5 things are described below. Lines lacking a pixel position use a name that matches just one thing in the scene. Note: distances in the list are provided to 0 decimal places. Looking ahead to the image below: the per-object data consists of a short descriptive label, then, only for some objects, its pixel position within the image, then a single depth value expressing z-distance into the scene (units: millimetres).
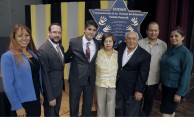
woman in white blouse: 2355
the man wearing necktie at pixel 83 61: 2355
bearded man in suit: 2111
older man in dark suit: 2312
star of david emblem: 2666
